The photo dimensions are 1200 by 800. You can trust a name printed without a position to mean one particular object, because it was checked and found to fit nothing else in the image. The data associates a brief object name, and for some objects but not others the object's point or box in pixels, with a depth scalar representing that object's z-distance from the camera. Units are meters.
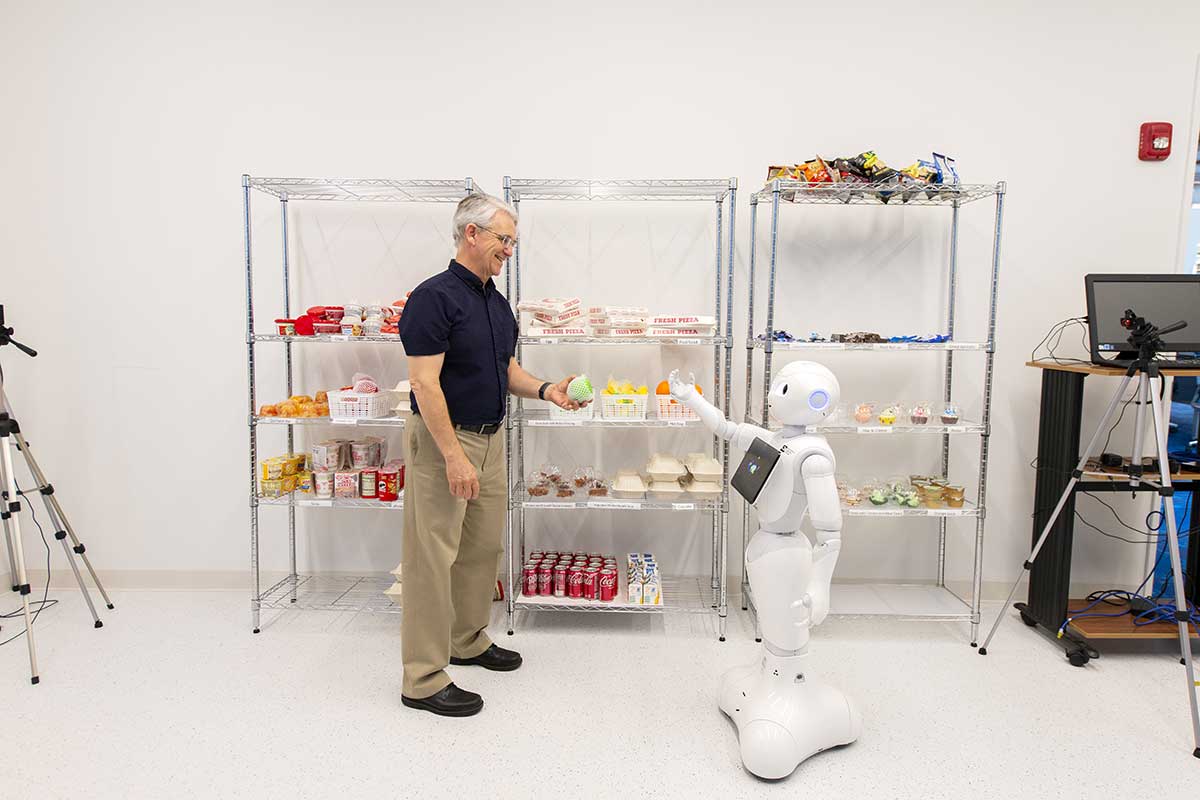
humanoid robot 2.28
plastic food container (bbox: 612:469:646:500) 3.25
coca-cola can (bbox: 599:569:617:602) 3.32
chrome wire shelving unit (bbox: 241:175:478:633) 3.26
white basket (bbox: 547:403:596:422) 3.20
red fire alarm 3.47
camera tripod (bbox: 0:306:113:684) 2.88
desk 3.09
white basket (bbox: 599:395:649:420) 3.17
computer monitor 3.05
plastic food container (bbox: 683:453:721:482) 3.24
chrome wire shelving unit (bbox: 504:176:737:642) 3.23
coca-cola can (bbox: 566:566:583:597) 3.34
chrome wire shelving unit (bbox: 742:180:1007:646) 3.12
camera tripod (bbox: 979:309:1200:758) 2.53
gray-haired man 2.48
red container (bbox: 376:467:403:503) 3.36
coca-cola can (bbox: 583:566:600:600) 3.33
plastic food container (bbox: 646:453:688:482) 3.26
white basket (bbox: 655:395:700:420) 3.20
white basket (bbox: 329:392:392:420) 3.28
